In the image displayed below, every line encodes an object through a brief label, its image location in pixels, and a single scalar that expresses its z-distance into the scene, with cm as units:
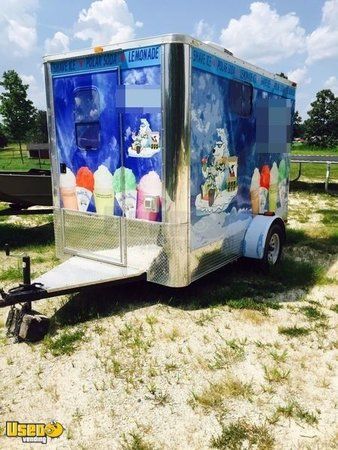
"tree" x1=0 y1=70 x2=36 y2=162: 3272
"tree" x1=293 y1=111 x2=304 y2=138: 7886
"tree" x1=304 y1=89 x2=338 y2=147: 7519
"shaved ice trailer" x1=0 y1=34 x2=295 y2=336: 453
